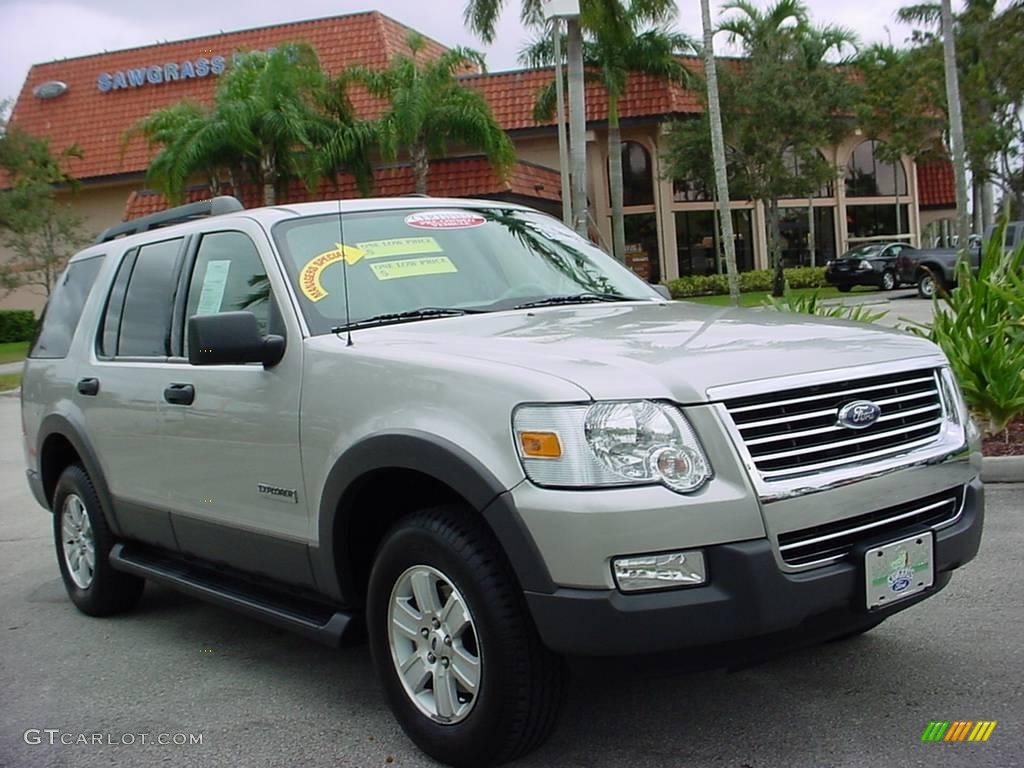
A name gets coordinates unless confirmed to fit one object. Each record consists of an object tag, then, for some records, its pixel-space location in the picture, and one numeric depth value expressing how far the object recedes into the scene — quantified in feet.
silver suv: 10.19
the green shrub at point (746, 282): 119.55
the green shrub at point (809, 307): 31.35
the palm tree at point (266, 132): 92.22
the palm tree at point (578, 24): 84.84
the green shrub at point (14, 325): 128.26
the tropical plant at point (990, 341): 25.29
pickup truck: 95.61
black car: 111.04
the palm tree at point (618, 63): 102.99
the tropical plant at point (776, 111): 112.57
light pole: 84.74
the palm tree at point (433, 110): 93.09
